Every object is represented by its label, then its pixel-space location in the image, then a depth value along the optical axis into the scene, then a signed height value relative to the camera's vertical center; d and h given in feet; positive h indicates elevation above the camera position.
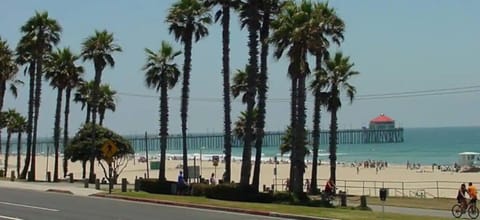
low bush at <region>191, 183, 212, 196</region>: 135.07 -2.88
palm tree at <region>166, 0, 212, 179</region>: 168.96 +33.07
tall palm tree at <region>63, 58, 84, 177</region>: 222.69 +26.06
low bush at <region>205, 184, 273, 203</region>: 123.44 -3.46
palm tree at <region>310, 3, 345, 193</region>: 149.48 +20.49
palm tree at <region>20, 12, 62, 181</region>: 210.38 +37.29
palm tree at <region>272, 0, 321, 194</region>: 131.95 +22.56
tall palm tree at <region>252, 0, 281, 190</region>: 138.21 +18.88
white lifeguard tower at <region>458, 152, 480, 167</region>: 390.42 +8.73
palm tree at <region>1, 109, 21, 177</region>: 305.73 +20.09
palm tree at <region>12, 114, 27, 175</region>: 303.27 +18.57
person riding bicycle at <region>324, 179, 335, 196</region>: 134.15 -2.68
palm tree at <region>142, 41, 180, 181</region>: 176.86 +22.76
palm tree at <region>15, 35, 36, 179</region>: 213.87 +29.20
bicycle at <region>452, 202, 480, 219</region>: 105.67 -4.94
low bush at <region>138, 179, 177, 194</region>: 148.77 -2.77
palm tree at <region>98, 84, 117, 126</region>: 261.44 +24.45
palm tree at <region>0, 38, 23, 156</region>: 228.76 +31.76
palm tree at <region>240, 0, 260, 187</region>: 138.10 +18.88
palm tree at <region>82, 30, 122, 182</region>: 204.95 +32.86
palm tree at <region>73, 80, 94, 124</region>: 255.29 +26.52
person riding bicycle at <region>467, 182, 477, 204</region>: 106.32 -2.59
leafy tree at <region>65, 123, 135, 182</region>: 209.05 +7.53
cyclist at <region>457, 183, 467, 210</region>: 105.81 -3.15
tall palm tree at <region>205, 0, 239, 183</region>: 151.76 +21.58
